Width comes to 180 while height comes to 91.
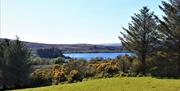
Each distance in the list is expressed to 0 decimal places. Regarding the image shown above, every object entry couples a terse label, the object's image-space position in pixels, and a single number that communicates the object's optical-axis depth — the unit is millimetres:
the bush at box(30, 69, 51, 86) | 24981
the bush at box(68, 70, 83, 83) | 23839
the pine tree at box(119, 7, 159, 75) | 22511
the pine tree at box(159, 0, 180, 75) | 21904
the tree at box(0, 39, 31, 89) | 24902
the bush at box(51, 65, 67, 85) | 24770
